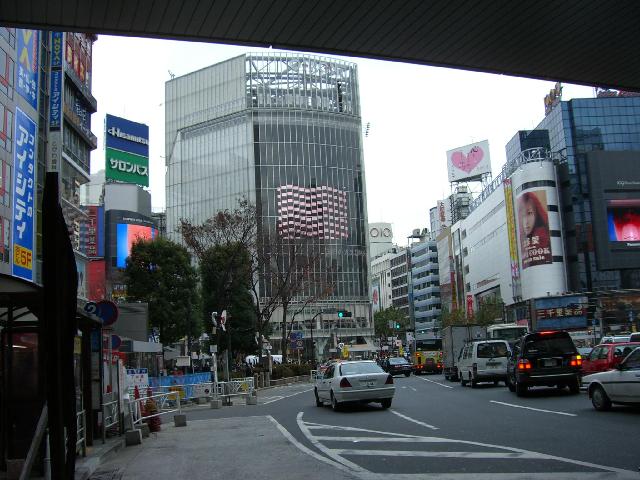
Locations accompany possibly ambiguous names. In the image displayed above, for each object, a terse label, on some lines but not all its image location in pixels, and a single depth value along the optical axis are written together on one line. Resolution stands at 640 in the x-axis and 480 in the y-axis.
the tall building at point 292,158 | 111.56
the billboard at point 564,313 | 86.81
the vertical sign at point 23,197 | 34.66
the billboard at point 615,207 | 86.88
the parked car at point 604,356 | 23.31
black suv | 21.86
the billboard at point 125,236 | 89.81
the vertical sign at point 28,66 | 35.59
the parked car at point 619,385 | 14.95
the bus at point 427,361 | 57.06
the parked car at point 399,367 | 54.56
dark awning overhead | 7.63
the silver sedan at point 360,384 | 20.58
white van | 29.25
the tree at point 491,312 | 94.38
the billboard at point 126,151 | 77.12
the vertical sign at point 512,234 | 92.44
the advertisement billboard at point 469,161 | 126.56
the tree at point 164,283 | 54.16
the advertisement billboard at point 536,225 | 86.62
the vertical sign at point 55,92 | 37.69
